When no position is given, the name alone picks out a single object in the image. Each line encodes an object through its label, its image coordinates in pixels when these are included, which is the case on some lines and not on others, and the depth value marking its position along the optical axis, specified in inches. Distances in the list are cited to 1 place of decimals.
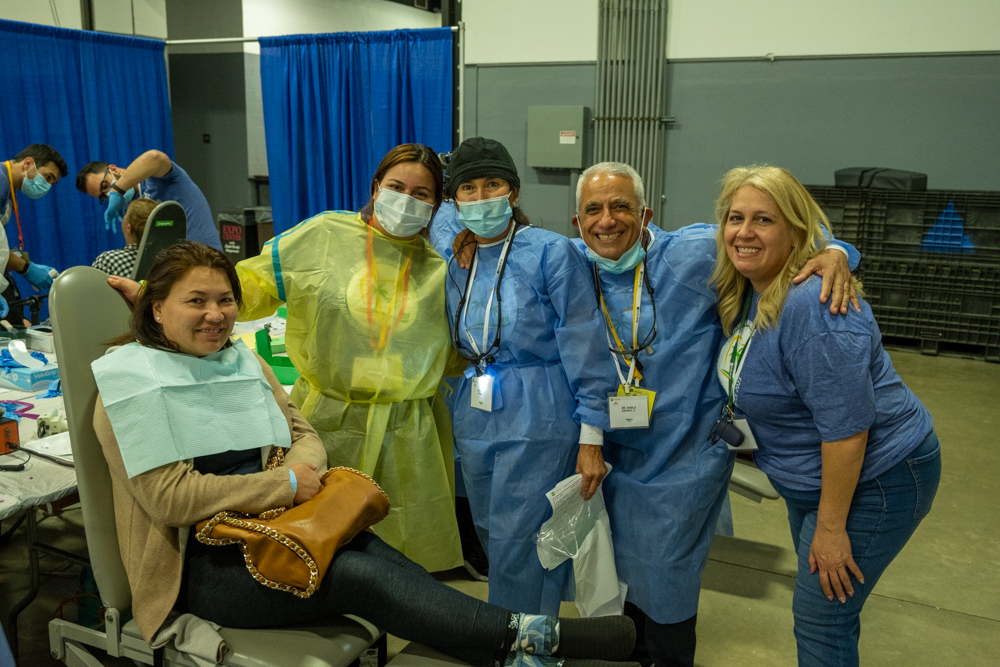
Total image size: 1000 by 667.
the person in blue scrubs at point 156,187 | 155.6
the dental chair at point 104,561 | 54.4
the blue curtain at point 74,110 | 211.8
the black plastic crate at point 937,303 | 202.2
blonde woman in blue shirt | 51.7
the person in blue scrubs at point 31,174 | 152.6
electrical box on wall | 221.9
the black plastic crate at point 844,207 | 206.8
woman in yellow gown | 74.2
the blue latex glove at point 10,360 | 95.1
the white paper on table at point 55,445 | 71.5
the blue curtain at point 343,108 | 202.8
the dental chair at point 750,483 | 87.4
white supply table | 62.0
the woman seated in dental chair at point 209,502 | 55.3
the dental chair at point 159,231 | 119.9
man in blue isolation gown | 66.3
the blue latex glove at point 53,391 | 90.3
